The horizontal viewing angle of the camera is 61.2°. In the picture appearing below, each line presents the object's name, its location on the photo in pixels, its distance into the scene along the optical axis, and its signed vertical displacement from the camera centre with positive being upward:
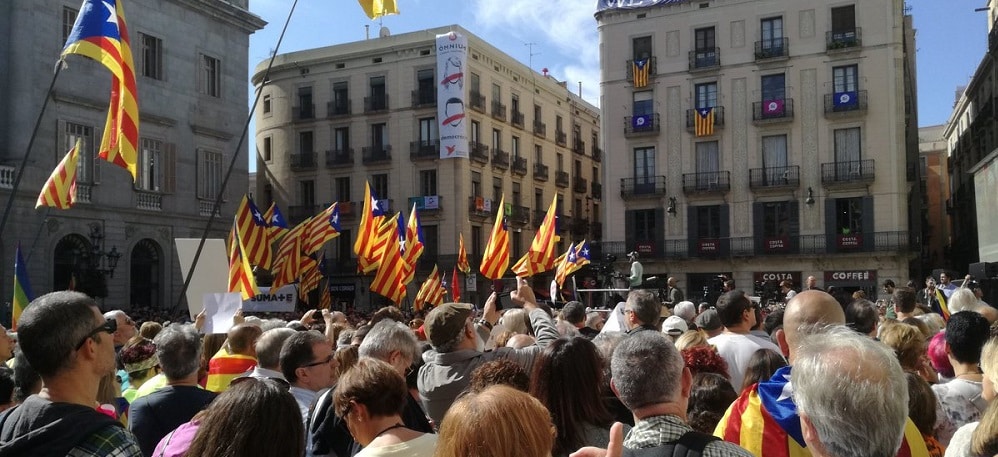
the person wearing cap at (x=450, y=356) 4.73 -0.62
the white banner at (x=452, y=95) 38.72 +7.01
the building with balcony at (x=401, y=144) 40.34 +5.31
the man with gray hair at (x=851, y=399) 2.35 -0.44
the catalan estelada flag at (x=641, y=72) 36.47 +7.50
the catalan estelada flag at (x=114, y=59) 10.98 +2.54
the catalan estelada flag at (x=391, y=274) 15.67 -0.49
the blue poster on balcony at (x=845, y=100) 33.16 +5.63
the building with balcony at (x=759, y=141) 33.16 +4.28
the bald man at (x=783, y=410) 3.11 -0.65
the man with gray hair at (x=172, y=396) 4.32 -0.76
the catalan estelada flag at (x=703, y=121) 35.28 +5.17
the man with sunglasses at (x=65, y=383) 2.76 -0.48
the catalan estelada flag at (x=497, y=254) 16.70 -0.14
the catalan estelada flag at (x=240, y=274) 10.81 -0.31
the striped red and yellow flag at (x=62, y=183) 14.78 +1.24
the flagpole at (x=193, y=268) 9.99 -0.20
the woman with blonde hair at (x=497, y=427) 2.44 -0.53
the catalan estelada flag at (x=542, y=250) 16.26 -0.07
